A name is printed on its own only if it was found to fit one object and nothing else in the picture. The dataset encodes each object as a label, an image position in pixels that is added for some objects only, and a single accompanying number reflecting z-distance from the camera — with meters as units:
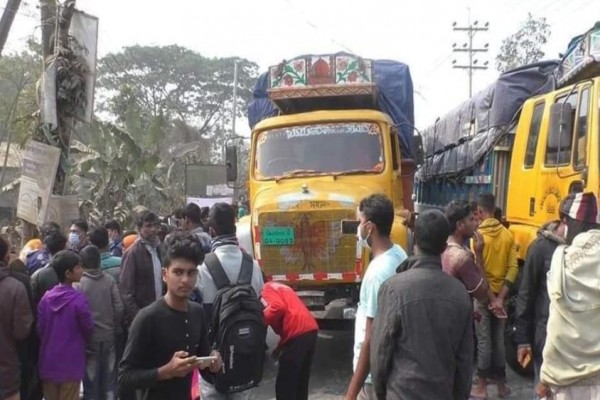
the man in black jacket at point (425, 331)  3.00
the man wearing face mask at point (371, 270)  3.44
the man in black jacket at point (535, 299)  4.53
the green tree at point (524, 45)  30.53
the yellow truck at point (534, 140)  5.87
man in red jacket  4.81
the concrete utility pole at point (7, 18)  9.12
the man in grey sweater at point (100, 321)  5.42
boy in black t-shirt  3.02
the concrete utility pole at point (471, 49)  35.38
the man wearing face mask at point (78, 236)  7.12
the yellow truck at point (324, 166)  6.91
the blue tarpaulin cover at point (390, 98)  9.66
